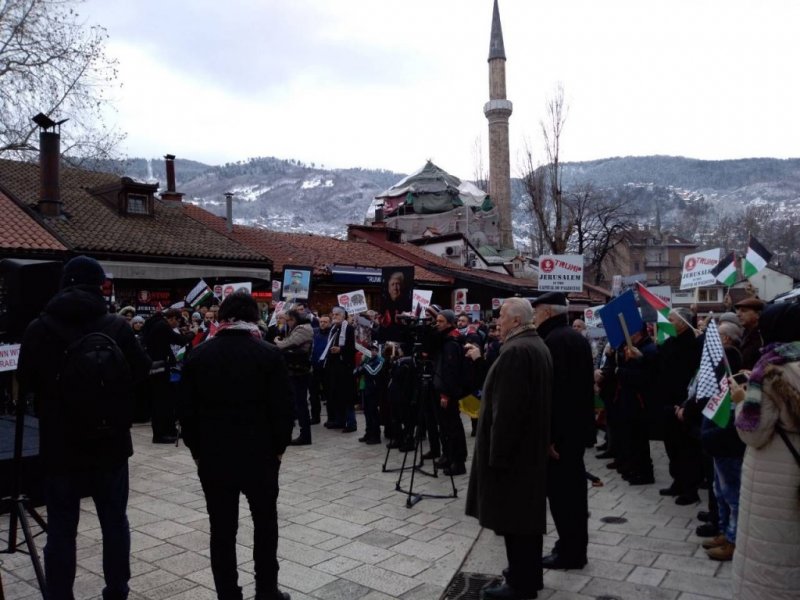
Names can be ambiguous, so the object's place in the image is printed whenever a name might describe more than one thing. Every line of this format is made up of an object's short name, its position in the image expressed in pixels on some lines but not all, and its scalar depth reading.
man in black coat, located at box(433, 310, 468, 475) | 7.02
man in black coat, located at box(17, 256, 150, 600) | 3.44
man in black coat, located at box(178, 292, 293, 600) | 3.58
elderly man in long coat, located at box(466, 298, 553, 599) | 3.95
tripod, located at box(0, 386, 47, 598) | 3.82
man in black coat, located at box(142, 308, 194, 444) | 8.95
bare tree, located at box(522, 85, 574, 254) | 32.75
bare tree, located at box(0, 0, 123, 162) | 21.67
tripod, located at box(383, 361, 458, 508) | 6.31
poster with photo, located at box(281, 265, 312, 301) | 12.21
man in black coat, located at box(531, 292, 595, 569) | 4.48
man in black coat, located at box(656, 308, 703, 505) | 6.31
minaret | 51.66
